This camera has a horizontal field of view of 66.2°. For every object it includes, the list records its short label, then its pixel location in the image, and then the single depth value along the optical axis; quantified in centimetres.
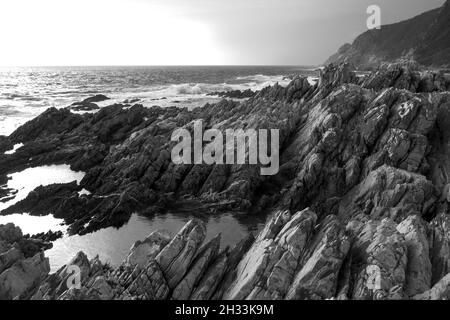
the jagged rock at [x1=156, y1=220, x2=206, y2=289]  2162
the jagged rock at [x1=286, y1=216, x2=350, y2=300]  1866
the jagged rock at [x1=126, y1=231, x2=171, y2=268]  2266
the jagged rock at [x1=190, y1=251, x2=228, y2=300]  2078
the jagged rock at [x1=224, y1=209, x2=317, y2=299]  1948
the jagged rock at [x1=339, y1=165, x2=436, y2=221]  2925
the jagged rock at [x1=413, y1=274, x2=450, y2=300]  1611
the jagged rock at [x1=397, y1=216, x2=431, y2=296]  1878
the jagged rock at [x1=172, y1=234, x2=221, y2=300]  2102
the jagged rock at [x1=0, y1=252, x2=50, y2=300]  2152
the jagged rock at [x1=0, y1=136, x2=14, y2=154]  5759
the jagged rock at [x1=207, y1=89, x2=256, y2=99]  11068
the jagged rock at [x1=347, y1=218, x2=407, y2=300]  1780
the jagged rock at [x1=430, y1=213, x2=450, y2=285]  1989
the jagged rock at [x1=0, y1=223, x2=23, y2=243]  2795
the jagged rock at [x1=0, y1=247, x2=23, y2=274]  2310
